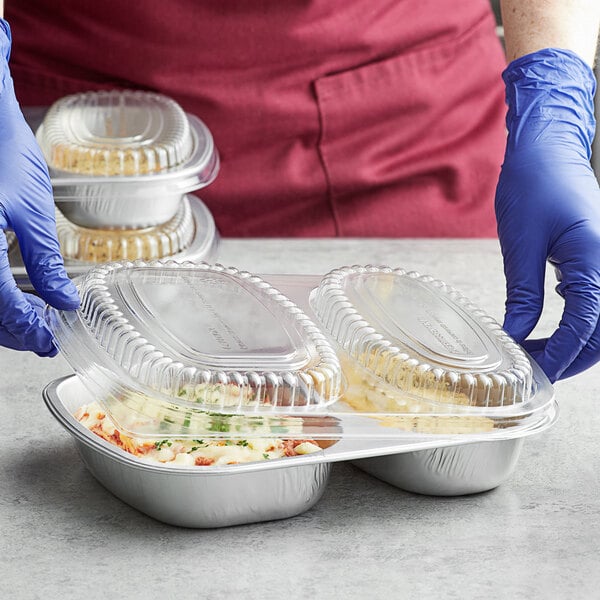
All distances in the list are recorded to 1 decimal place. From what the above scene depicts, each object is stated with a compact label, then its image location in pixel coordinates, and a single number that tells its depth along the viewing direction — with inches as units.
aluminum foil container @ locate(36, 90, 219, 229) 56.6
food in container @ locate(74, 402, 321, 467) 45.5
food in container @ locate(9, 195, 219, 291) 56.9
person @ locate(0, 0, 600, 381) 60.6
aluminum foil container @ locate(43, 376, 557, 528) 45.0
